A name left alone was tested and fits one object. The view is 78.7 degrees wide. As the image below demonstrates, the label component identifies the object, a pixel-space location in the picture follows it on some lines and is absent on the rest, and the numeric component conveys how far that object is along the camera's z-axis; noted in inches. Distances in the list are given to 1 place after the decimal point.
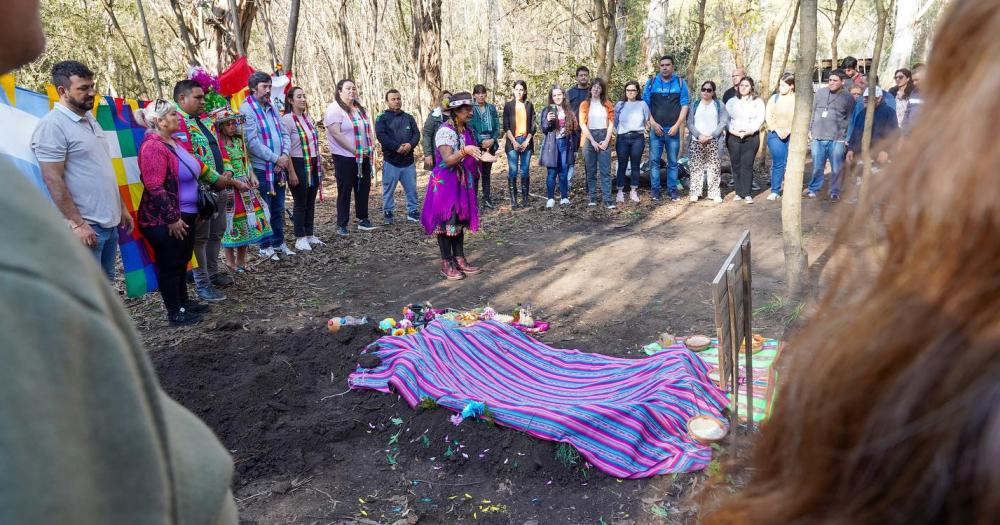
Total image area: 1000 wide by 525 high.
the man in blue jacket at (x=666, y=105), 354.9
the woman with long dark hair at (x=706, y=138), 349.4
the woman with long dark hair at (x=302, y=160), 278.7
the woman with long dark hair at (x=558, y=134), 350.9
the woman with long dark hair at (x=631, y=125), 353.1
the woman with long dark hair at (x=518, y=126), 362.3
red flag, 268.1
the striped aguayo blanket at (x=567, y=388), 129.8
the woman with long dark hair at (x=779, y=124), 337.1
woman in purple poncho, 228.5
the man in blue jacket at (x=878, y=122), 308.5
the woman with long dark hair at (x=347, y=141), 308.0
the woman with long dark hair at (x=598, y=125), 354.3
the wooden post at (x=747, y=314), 117.1
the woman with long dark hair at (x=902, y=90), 354.6
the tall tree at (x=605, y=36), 410.6
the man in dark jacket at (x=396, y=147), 331.0
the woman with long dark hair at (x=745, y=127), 347.9
